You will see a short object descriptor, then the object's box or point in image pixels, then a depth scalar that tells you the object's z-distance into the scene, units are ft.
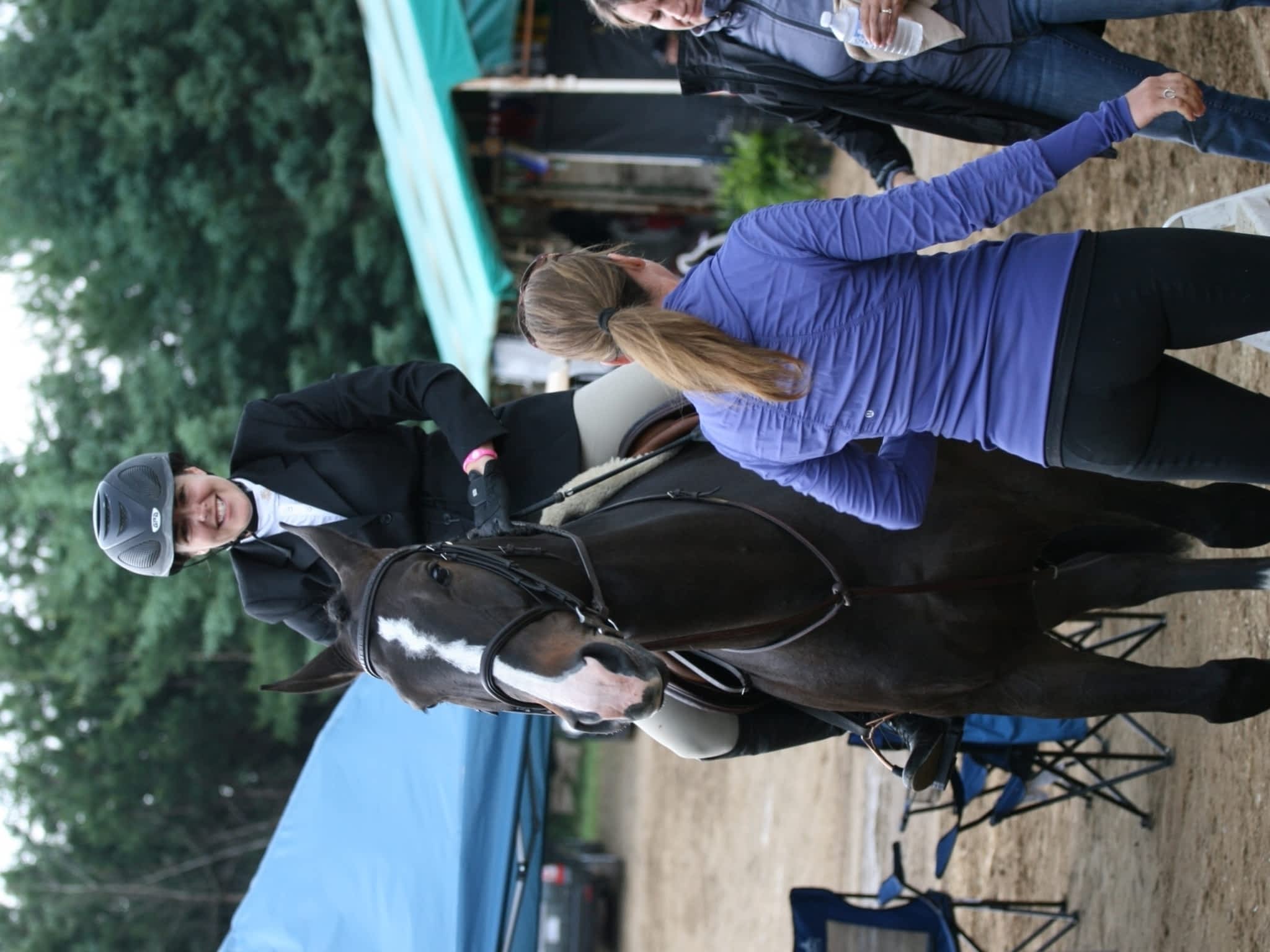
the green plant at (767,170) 38.32
